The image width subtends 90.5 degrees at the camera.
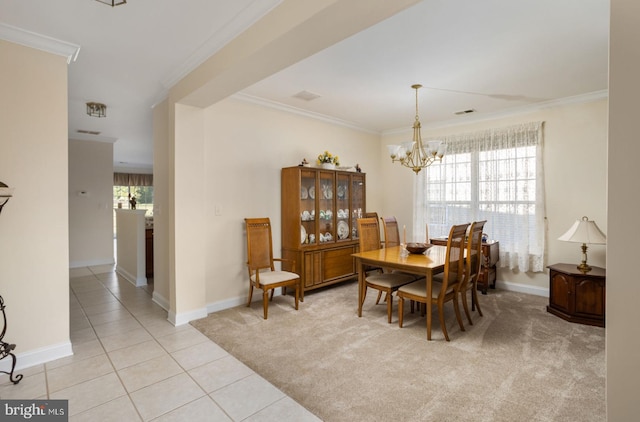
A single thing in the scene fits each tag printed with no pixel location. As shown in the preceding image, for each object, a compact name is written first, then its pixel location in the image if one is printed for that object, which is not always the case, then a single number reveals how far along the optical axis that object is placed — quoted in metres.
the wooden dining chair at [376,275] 3.42
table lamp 3.38
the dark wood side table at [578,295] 3.32
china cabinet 4.29
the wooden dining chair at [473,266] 3.24
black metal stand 2.19
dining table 2.97
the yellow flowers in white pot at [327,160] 4.67
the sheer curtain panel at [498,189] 4.36
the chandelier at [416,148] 3.58
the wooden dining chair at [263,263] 3.63
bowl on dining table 3.61
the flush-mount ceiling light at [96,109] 4.13
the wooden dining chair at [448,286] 2.96
